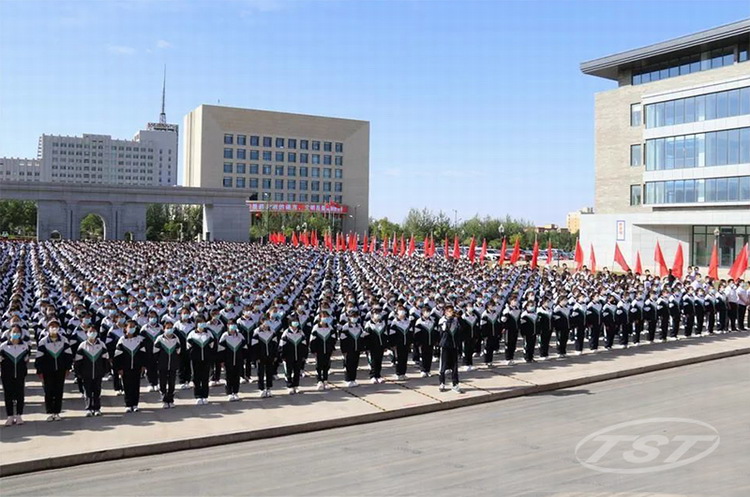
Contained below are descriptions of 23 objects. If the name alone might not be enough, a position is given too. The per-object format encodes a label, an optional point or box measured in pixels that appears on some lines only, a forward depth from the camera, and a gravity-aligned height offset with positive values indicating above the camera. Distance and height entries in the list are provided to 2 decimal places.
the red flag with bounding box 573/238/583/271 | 33.19 +0.33
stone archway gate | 62.28 +4.88
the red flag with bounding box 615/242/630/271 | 30.49 +0.20
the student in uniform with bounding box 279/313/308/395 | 12.97 -1.76
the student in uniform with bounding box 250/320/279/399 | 12.76 -1.77
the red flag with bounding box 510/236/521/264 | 35.93 +0.25
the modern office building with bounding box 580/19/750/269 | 46.25 +8.36
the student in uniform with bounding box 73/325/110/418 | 11.20 -1.80
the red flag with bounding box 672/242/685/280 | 29.92 +0.01
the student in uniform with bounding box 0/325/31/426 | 10.63 -1.83
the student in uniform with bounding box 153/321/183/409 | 11.83 -1.79
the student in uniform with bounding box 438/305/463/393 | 13.05 -1.60
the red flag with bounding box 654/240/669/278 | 29.65 -0.13
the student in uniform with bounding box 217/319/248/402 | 12.45 -1.78
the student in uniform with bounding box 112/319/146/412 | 11.50 -1.77
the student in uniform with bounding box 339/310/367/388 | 13.69 -1.71
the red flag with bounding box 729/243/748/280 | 25.78 -0.03
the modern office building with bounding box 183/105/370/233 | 111.19 +17.19
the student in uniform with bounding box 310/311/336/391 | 13.44 -1.71
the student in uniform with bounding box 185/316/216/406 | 12.11 -1.74
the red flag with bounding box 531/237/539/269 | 33.55 +0.23
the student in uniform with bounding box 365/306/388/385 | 14.00 -1.70
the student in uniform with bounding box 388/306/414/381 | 14.38 -1.64
